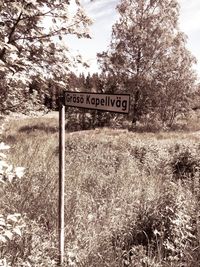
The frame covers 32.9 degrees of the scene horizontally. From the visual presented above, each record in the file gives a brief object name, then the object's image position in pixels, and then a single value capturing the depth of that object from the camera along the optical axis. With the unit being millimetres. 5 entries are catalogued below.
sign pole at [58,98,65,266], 3307
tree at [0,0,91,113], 4113
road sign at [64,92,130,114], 2701
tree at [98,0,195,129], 22203
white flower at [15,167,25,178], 2154
